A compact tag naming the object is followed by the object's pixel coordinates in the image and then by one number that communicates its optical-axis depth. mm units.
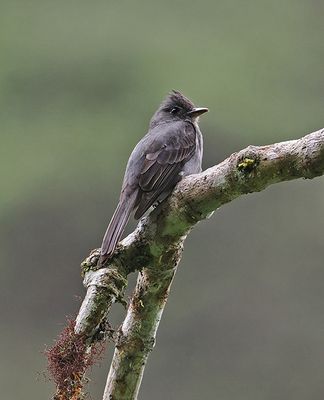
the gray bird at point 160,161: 9687
